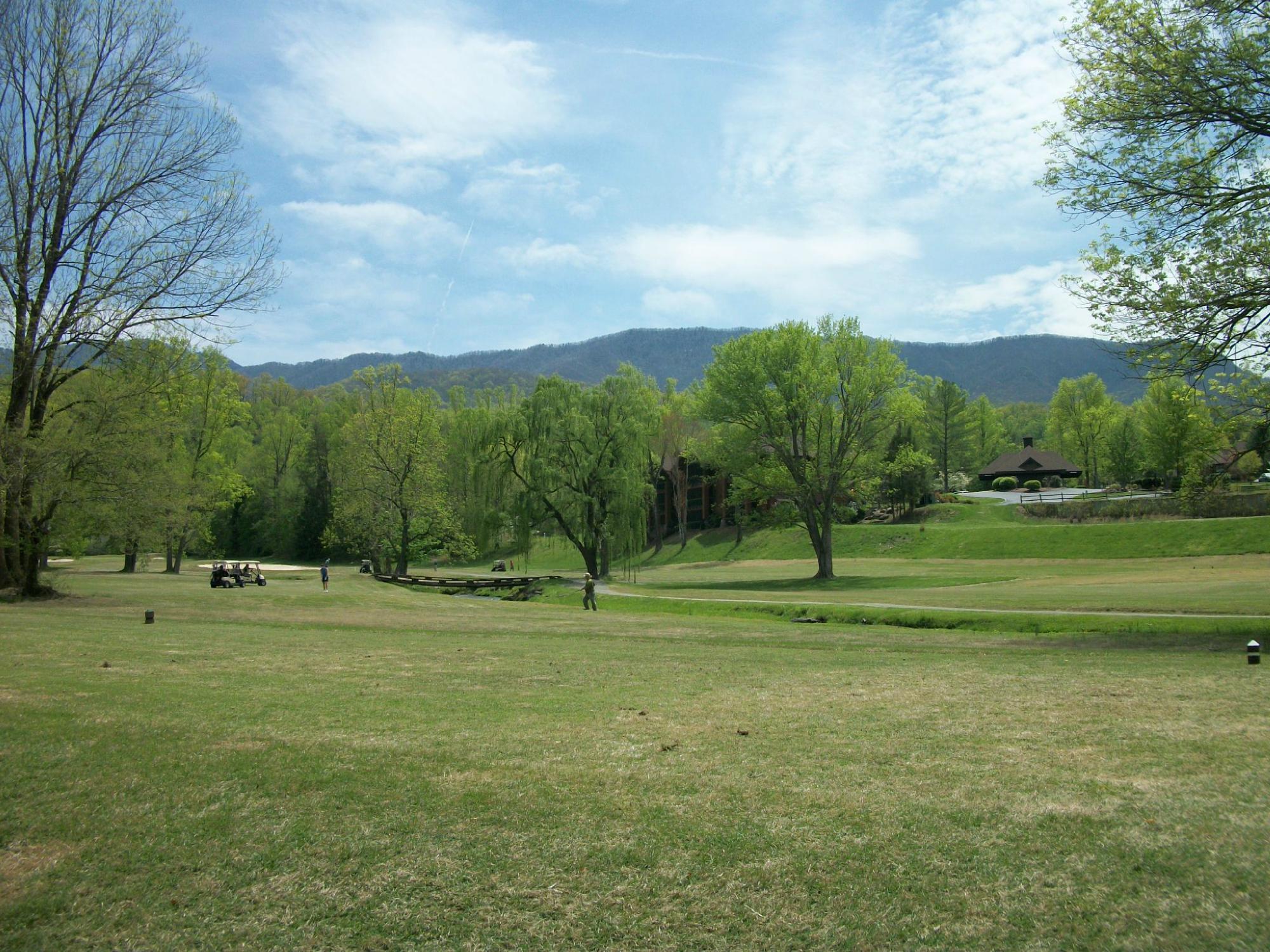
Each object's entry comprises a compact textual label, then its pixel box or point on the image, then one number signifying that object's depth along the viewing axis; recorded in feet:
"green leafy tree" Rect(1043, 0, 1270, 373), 60.80
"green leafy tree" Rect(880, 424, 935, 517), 253.44
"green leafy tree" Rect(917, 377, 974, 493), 341.62
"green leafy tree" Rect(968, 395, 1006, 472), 386.20
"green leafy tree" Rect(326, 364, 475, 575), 199.72
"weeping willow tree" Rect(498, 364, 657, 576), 167.84
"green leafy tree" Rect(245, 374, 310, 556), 296.30
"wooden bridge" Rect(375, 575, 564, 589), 171.83
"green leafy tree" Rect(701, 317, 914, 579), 177.68
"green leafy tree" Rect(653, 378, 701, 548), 274.57
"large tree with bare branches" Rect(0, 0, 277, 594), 90.48
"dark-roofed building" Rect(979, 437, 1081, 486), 350.64
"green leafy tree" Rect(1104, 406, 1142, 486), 284.41
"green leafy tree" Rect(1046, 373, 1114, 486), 326.03
